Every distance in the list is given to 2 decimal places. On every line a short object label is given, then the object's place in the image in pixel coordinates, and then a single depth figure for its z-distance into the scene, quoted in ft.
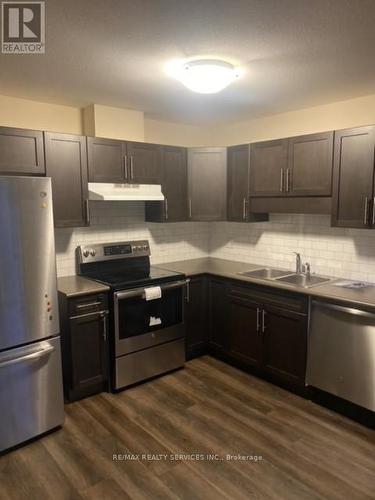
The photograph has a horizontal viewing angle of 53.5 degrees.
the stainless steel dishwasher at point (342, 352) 8.72
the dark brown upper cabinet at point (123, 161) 10.69
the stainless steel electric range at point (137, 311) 10.44
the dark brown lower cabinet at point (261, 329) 10.14
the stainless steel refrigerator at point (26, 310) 7.66
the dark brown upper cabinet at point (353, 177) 9.26
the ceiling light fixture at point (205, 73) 7.63
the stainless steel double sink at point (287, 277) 10.88
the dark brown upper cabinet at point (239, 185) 12.31
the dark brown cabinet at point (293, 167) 10.16
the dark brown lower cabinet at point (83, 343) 9.69
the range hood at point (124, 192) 10.55
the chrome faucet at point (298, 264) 11.70
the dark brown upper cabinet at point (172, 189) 12.39
